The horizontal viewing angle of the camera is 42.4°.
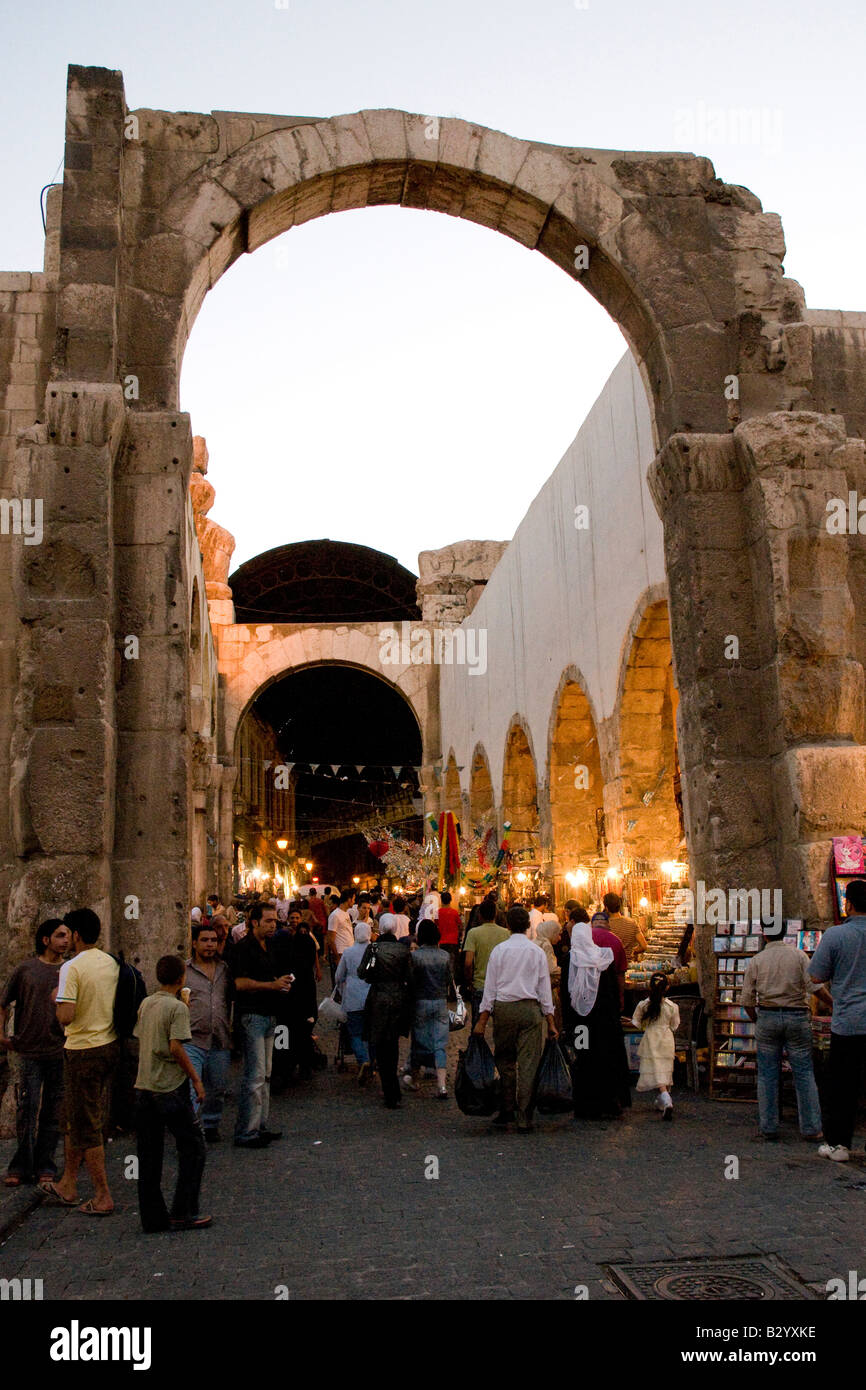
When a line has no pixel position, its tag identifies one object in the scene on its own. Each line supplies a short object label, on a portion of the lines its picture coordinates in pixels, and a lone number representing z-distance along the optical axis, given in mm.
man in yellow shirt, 4953
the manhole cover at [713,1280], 3613
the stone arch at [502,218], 8148
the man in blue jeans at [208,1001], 6145
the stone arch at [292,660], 23234
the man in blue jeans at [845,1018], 5578
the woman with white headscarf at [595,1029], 6984
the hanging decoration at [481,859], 17234
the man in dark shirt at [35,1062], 5422
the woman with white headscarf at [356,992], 8898
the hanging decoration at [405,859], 22156
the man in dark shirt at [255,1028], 6270
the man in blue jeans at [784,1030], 6090
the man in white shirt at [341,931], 11117
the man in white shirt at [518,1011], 6609
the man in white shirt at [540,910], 9836
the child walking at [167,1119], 4586
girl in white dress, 6879
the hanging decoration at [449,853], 15836
